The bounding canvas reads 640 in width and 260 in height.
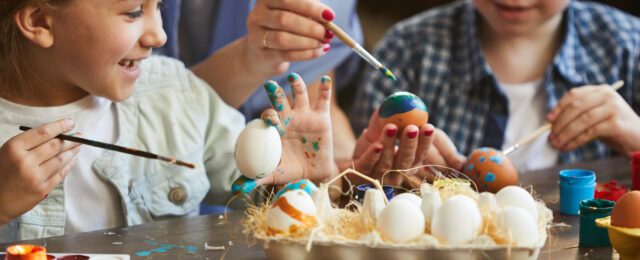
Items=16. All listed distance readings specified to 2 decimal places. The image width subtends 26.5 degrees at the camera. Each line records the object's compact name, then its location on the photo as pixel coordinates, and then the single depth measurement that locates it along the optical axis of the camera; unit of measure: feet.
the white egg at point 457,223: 3.82
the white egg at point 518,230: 3.83
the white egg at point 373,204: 3.94
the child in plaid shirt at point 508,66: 6.15
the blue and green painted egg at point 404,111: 4.73
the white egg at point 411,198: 3.98
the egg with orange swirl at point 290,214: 3.90
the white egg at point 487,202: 3.94
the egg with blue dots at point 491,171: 4.85
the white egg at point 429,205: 3.93
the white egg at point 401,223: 3.83
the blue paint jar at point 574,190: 4.52
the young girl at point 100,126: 4.43
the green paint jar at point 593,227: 4.17
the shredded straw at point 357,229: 3.84
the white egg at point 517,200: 3.98
